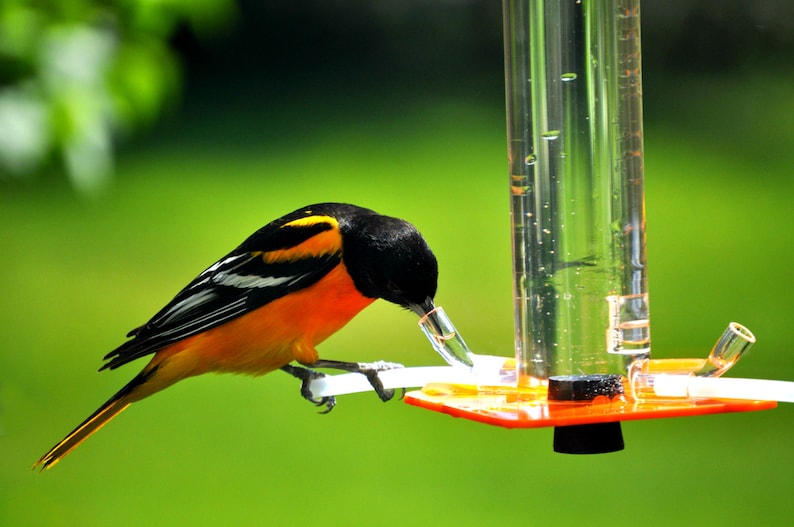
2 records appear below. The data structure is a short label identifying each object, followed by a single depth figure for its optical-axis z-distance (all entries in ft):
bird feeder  14.02
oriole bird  16.94
